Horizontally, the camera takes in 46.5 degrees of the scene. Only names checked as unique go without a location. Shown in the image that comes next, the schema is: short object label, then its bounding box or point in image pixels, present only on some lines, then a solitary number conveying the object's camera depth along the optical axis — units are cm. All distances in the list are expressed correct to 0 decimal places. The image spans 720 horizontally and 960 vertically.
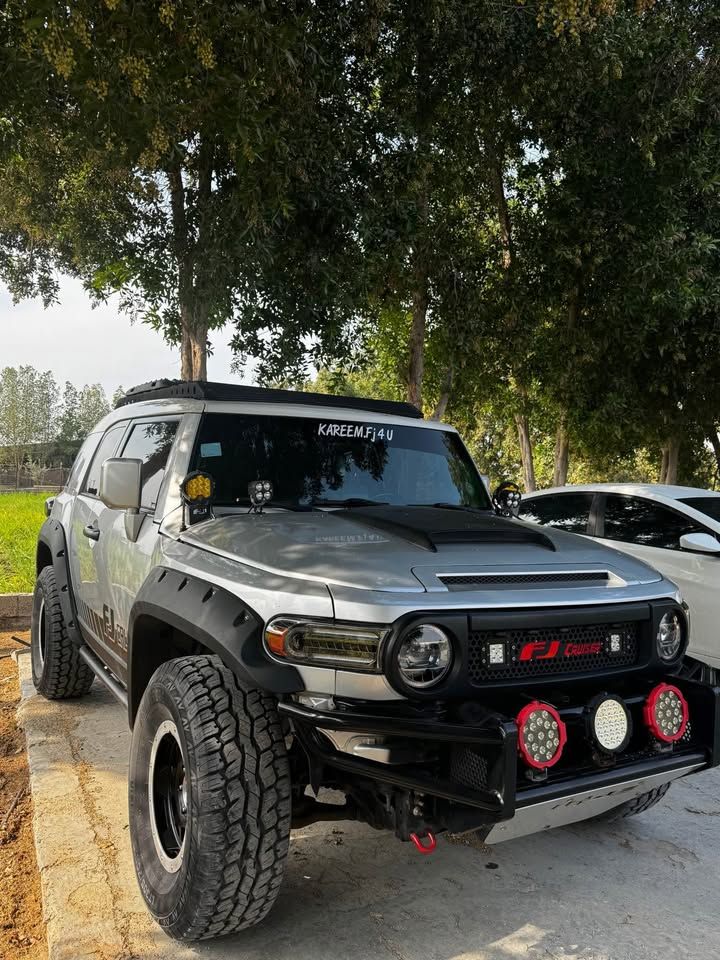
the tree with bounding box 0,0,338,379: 613
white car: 611
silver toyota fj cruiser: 259
